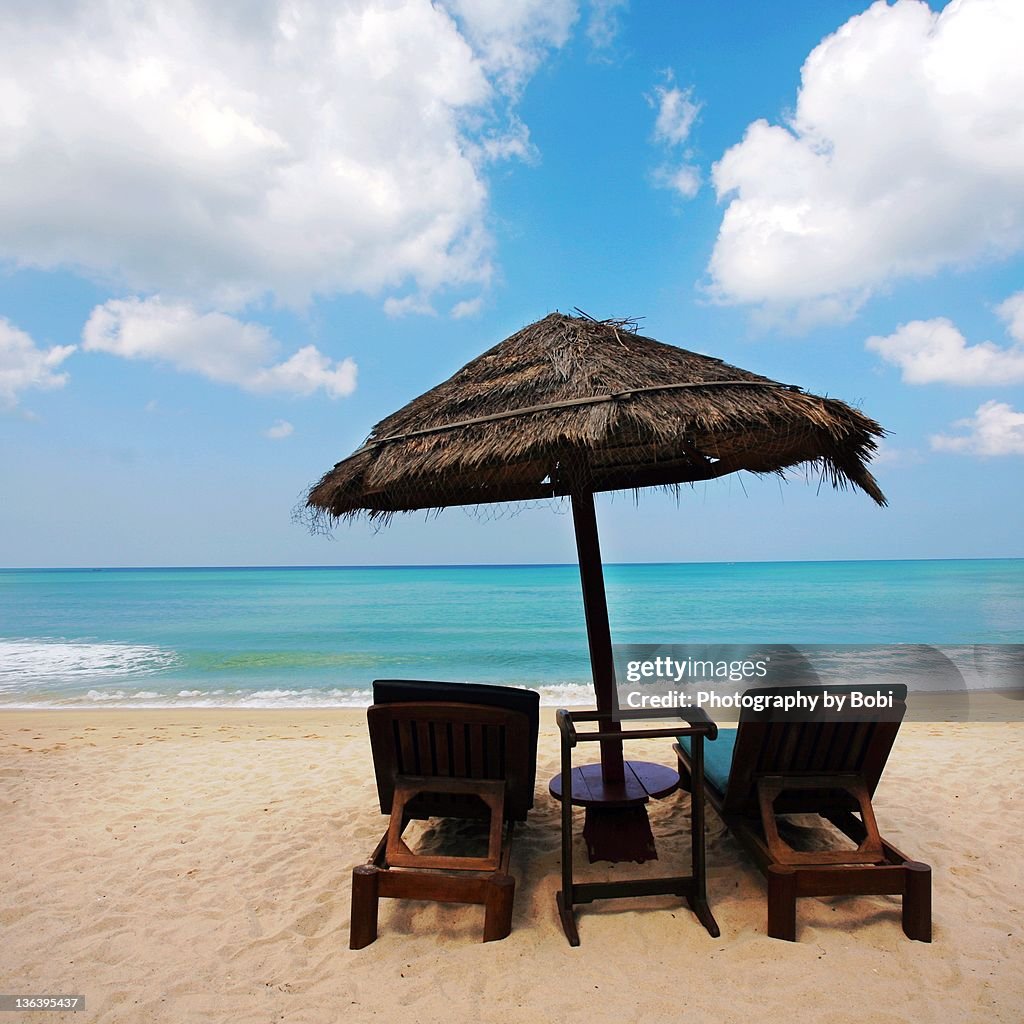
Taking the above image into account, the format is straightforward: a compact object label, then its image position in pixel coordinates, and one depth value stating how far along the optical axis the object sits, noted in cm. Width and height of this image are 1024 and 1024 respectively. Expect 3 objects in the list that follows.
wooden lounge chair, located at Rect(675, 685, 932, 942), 270
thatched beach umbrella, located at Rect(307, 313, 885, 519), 288
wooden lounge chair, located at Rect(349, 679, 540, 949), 273
